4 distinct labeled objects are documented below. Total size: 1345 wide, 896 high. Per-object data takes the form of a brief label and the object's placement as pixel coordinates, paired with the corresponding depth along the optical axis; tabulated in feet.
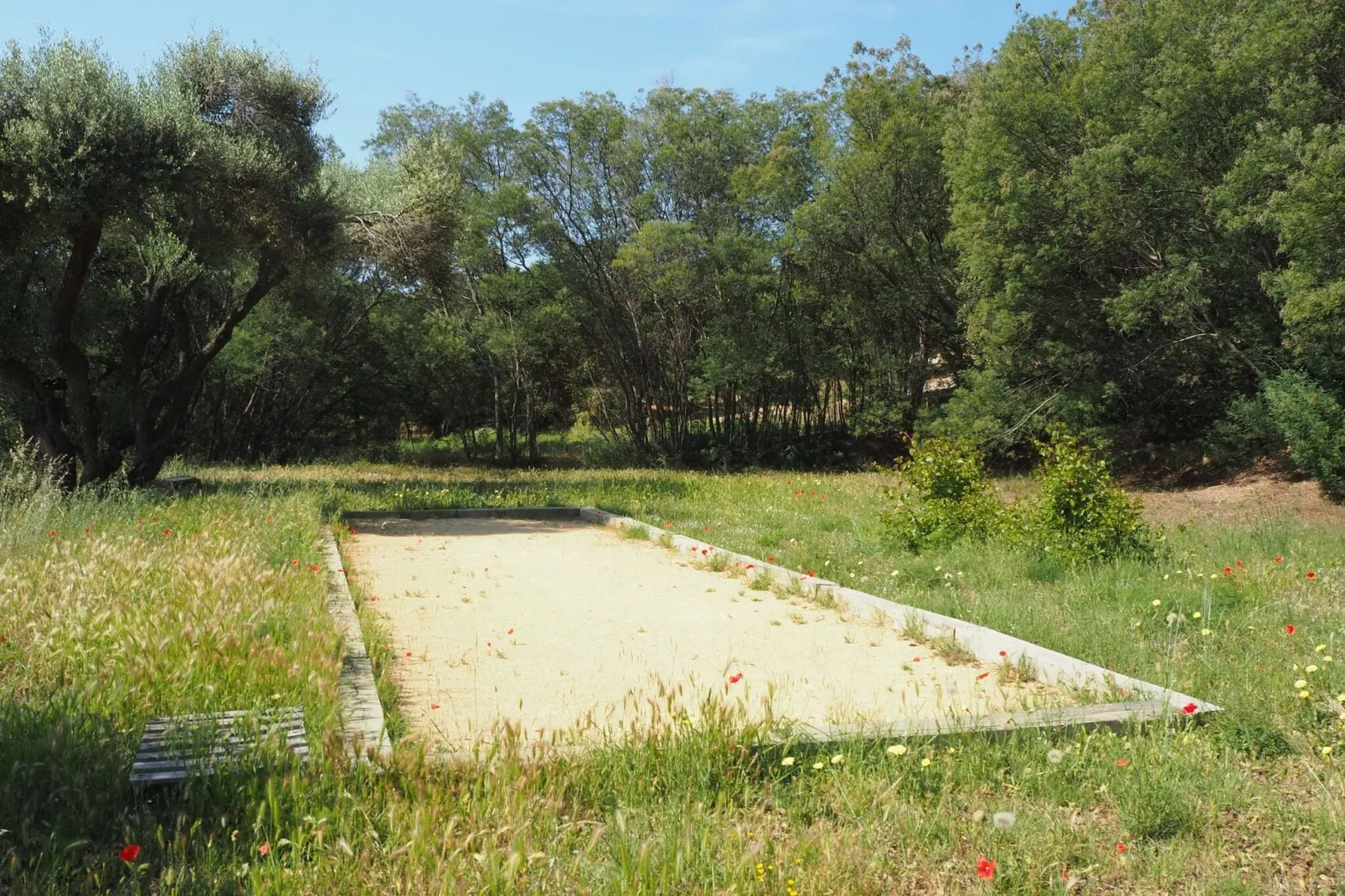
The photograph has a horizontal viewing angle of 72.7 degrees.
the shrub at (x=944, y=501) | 28.60
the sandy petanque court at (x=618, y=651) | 14.71
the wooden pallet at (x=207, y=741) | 10.14
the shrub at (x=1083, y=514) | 24.35
